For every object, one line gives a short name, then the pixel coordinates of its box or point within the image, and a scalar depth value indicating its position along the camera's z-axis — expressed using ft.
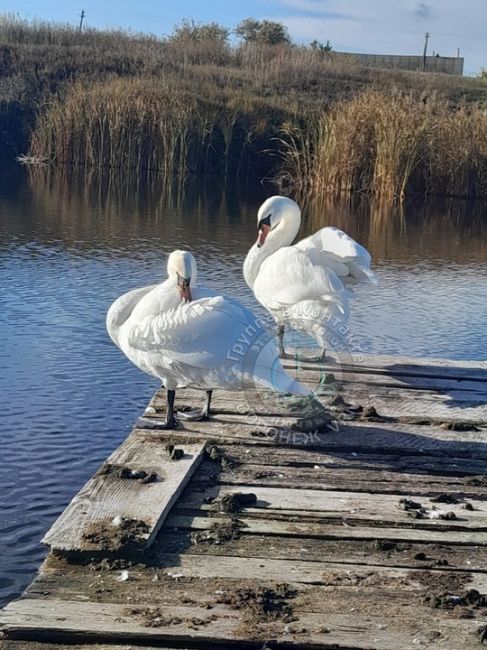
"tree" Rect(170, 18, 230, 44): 166.07
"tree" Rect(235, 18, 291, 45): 201.38
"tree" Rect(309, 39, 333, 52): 202.75
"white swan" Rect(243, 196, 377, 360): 23.68
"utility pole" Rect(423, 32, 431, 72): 206.96
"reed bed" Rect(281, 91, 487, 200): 81.00
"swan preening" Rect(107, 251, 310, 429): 17.88
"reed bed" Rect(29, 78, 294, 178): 94.68
